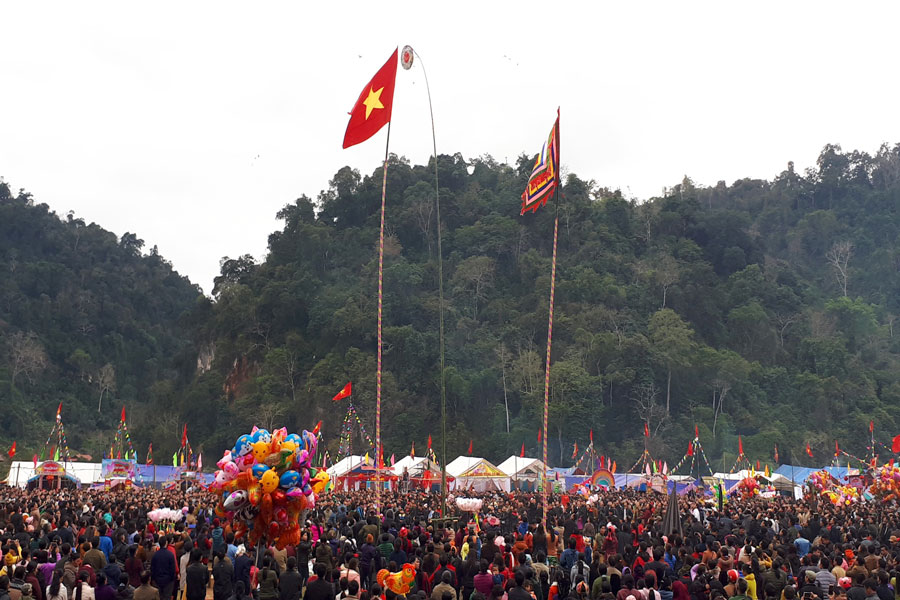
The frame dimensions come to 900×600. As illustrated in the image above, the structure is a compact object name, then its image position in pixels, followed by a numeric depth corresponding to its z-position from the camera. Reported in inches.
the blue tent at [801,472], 1640.0
